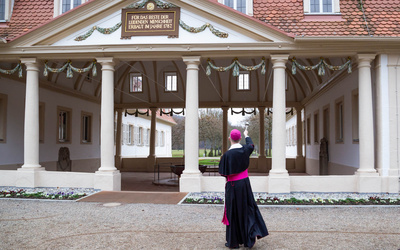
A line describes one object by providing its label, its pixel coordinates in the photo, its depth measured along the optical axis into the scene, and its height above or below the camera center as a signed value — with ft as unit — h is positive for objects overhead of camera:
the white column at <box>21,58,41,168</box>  40.11 +2.61
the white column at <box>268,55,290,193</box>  36.55 +0.69
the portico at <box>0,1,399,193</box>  36.83 +6.98
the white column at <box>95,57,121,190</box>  38.58 +1.39
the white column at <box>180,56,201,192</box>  37.47 +0.73
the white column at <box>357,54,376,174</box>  36.50 +2.01
